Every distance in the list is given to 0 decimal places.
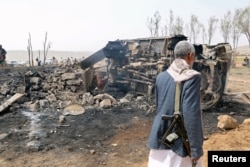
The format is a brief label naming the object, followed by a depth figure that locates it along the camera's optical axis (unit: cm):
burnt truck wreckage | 1067
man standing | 283
